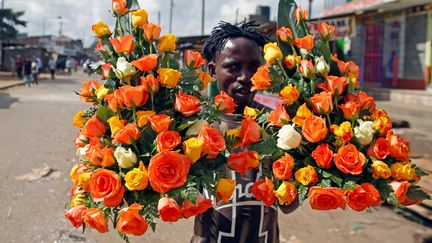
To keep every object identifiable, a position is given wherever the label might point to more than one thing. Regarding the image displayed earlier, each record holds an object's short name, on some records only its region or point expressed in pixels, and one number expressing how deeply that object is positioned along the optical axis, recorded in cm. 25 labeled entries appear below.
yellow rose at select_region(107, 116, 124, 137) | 151
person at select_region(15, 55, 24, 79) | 2627
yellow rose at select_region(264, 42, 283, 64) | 176
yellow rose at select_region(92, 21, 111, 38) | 179
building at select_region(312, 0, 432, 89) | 1675
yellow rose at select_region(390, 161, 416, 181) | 156
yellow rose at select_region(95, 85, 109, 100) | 166
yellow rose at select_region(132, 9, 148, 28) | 173
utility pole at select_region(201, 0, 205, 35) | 3213
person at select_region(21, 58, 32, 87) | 2053
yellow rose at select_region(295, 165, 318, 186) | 153
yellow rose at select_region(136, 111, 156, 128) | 151
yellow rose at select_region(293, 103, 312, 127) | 163
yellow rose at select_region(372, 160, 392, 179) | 153
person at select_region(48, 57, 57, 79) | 2656
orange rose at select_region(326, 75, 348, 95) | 167
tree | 3538
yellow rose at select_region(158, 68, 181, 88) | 157
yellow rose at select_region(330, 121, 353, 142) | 156
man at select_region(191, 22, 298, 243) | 193
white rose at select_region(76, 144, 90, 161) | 167
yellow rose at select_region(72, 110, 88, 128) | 175
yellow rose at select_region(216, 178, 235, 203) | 154
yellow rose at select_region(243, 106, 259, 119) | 179
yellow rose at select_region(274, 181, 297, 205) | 156
